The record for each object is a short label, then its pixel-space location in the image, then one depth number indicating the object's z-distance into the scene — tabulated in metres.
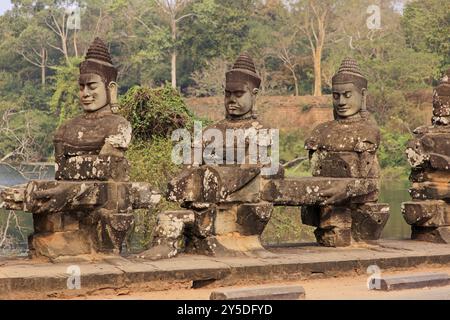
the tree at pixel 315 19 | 51.62
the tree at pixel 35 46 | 55.47
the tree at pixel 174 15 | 48.56
